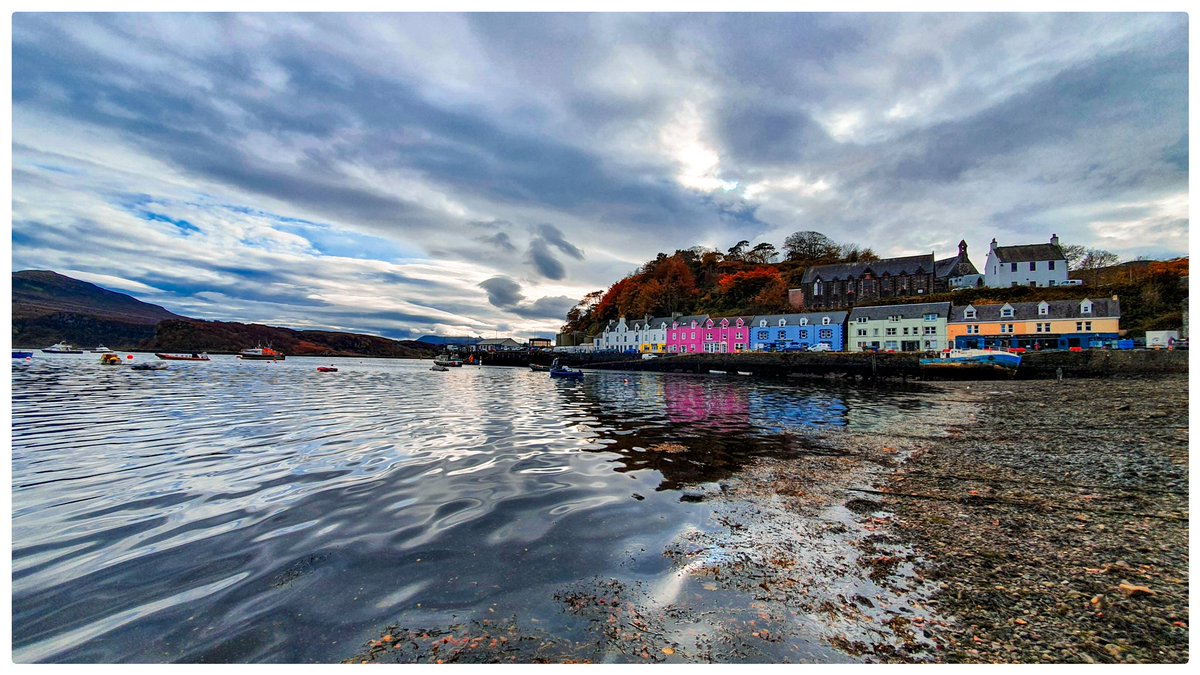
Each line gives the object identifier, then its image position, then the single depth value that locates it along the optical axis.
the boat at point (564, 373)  53.75
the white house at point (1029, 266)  83.31
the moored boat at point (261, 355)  129.75
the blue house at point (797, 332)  82.19
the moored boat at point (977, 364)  48.32
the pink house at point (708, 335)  91.88
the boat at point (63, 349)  121.06
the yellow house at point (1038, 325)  60.09
